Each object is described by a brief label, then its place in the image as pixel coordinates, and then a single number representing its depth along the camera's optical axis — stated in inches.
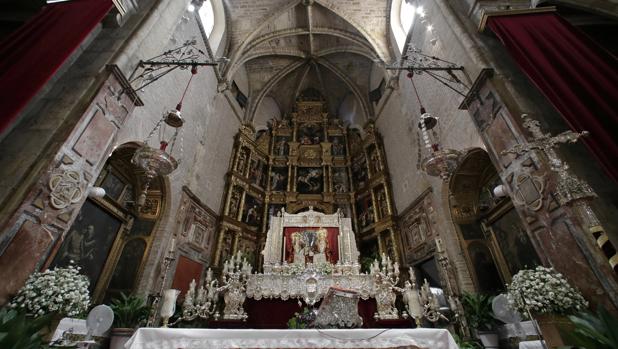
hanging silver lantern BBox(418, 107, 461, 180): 207.6
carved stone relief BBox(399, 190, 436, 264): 370.0
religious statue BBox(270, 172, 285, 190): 629.0
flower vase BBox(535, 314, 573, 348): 140.9
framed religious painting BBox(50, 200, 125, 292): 261.3
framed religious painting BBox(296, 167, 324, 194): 633.6
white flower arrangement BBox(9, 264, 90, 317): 143.6
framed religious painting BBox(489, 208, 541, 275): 267.9
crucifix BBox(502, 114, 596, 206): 117.3
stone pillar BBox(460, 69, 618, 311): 133.4
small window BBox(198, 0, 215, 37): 484.6
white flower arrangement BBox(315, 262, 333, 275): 339.8
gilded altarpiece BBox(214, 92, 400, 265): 496.1
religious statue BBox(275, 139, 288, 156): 684.9
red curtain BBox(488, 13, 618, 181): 151.1
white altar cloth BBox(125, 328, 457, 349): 118.6
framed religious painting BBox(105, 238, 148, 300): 301.4
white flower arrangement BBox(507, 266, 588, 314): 138.3
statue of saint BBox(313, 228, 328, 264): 411.8
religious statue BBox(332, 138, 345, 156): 692.9
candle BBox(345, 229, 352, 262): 424.0
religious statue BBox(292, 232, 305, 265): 413.6
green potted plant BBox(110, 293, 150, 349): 233.8
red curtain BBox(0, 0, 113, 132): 149.8
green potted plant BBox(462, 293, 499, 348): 239.3
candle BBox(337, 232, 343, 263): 430.9
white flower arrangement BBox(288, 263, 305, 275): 329.4
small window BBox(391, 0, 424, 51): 492.7
